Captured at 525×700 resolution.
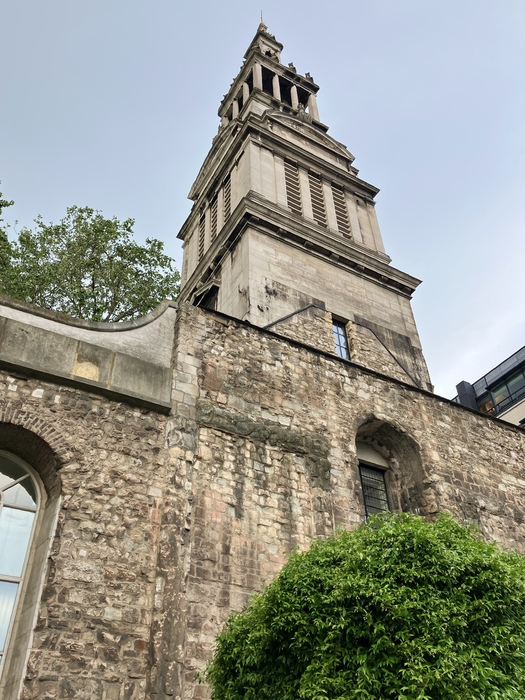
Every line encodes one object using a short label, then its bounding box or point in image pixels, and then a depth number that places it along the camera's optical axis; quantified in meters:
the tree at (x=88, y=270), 19.52
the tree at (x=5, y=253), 18.91
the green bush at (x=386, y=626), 5.56
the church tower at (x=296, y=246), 16.03
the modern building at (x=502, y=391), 35.62
